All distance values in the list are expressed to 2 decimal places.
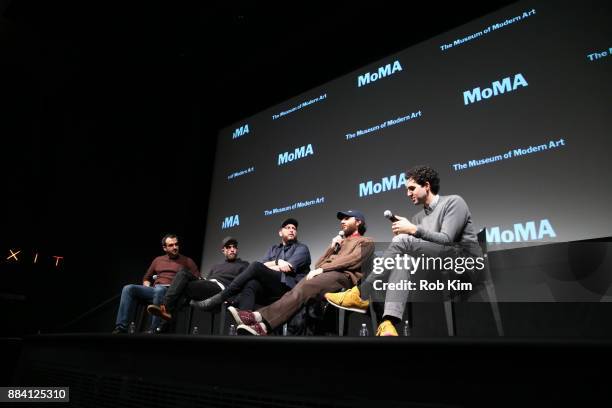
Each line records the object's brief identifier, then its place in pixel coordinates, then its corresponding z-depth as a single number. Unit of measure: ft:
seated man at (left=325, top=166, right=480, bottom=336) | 5.88
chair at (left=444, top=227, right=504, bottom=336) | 6.46
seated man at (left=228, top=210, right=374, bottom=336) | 6.63
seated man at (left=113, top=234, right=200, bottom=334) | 10.87
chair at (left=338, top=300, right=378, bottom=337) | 7.20
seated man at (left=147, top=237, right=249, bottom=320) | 10.00
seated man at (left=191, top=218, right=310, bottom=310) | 8.79
